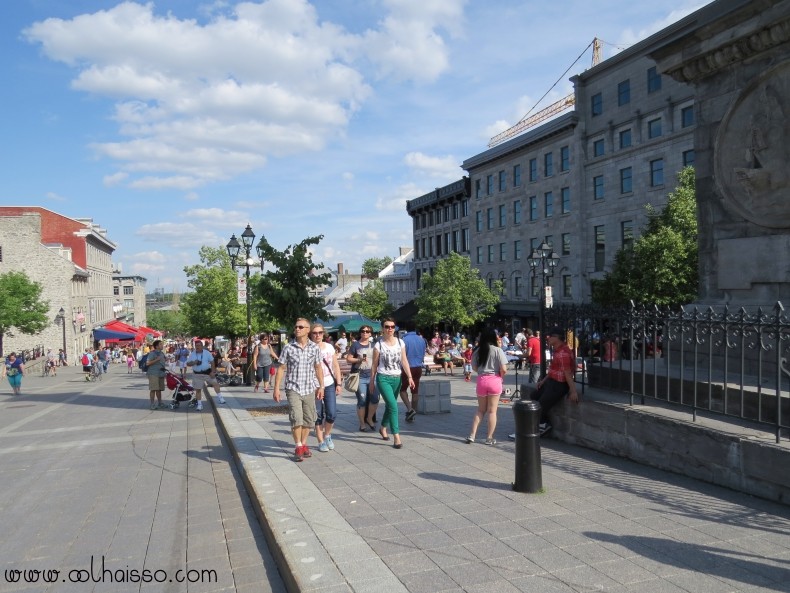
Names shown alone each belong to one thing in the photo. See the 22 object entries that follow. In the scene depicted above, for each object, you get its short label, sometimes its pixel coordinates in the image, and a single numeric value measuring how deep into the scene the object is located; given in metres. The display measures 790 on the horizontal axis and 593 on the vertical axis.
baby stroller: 16.06
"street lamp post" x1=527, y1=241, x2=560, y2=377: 22.80
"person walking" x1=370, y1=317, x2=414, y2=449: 8.44
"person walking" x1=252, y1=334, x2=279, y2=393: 17.57
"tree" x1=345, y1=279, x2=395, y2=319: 58.06
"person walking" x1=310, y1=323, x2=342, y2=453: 8.36
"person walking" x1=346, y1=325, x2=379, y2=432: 9.81
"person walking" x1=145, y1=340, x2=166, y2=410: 15.83
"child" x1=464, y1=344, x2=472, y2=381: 19.85
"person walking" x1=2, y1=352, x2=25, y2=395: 22.28
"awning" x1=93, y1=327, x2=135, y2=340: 48.34
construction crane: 51.69
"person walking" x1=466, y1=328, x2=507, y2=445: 8.18
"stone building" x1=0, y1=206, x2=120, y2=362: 55.69
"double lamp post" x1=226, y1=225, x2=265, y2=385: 20.05
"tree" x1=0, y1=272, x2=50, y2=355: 44.84
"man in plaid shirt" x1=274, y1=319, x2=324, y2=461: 7.84
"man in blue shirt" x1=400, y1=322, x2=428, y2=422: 10.88
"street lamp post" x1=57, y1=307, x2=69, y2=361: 49.86
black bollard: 5.90
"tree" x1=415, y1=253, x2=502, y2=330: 39.47
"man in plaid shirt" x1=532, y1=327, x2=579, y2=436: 7.96
